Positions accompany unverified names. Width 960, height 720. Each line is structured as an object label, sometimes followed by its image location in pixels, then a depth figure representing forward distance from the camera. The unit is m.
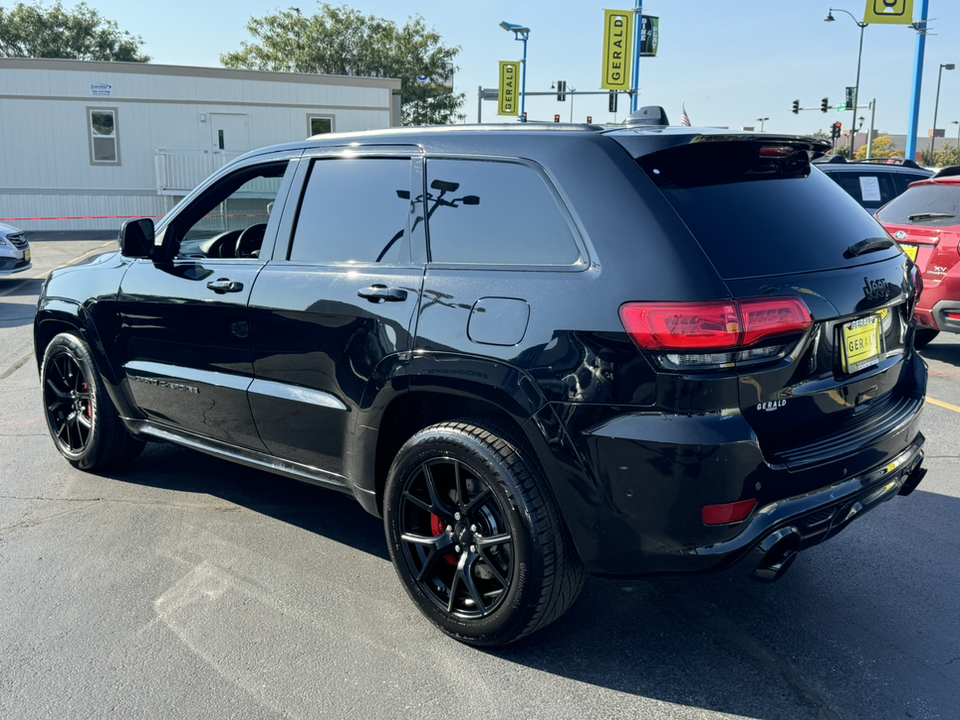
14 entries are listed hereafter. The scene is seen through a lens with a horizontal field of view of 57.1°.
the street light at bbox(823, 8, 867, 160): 47.42
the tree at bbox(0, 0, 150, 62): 53.66
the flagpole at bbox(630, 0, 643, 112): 25.03
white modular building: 26.53
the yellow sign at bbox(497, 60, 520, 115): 38.12
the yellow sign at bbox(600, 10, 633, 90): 25.16
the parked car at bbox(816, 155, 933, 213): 10.75
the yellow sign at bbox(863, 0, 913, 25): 16.84
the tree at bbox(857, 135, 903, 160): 90.93
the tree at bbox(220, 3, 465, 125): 46.62
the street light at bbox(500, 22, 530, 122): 41.97
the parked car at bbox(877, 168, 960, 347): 7.16
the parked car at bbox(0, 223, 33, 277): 13.08
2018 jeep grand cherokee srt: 2.62
